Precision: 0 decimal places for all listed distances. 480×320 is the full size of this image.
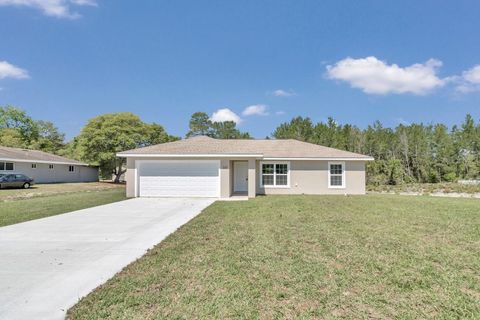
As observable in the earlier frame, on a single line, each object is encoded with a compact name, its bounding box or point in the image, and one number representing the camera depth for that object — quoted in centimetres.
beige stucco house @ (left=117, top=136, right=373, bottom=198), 1541
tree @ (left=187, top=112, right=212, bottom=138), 4803
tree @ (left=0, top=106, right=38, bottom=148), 4556
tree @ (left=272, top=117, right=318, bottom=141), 3603
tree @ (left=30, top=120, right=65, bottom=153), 4829
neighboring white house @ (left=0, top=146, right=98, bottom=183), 2512
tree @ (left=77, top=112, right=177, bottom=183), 3070
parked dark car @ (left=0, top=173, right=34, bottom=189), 2142
